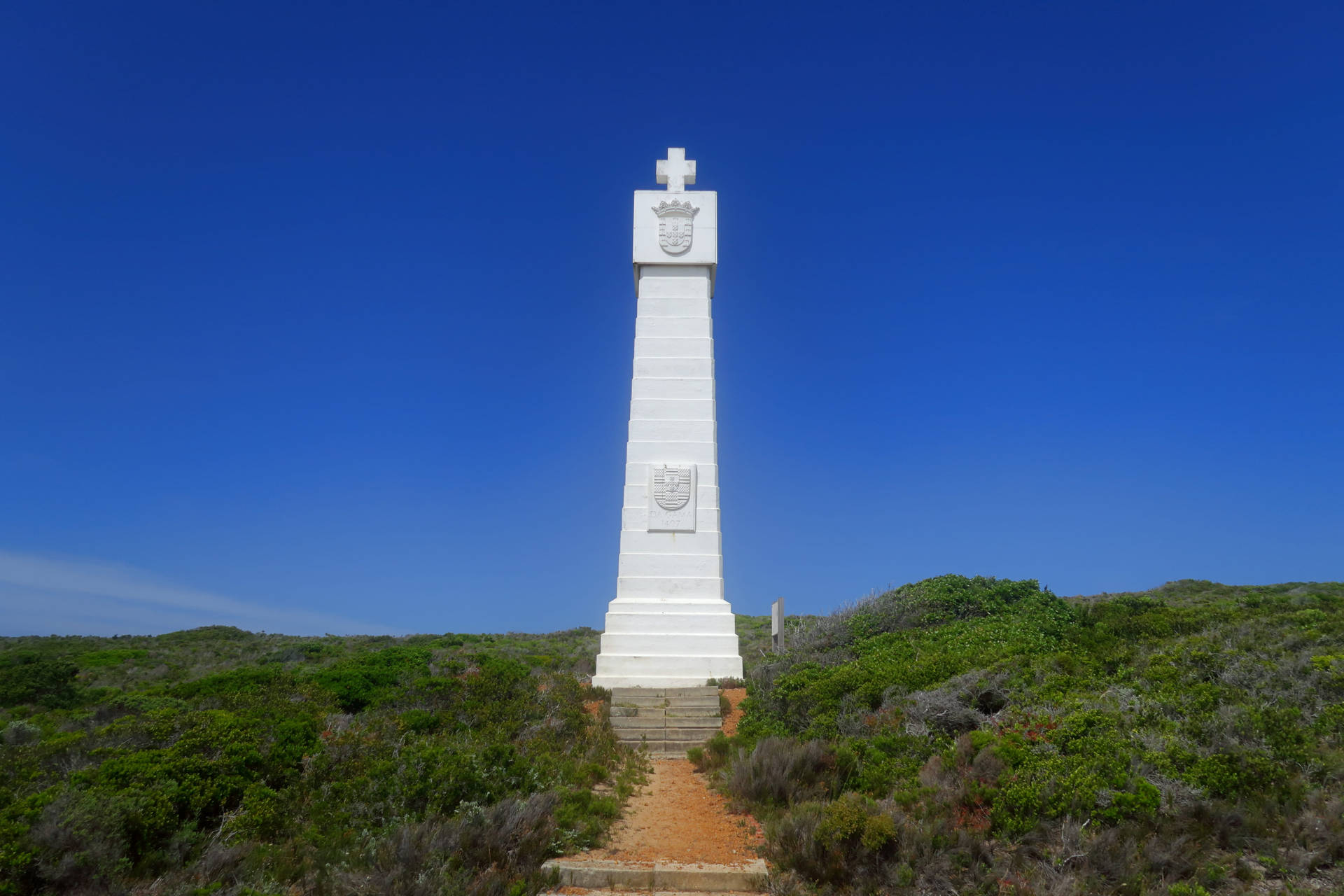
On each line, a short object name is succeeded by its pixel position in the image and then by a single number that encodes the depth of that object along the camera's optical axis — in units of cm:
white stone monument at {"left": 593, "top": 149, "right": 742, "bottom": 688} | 1431
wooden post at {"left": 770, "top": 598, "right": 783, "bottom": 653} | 1614
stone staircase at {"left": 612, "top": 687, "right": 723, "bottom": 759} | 1151
